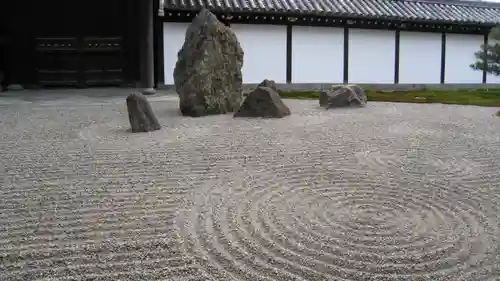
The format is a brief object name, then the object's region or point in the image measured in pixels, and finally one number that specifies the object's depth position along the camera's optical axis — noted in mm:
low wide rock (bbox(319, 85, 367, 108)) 10172
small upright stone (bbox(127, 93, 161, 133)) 6793
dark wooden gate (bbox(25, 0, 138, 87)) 13828
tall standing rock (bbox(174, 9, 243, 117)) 8609
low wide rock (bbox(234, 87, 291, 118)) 8281
